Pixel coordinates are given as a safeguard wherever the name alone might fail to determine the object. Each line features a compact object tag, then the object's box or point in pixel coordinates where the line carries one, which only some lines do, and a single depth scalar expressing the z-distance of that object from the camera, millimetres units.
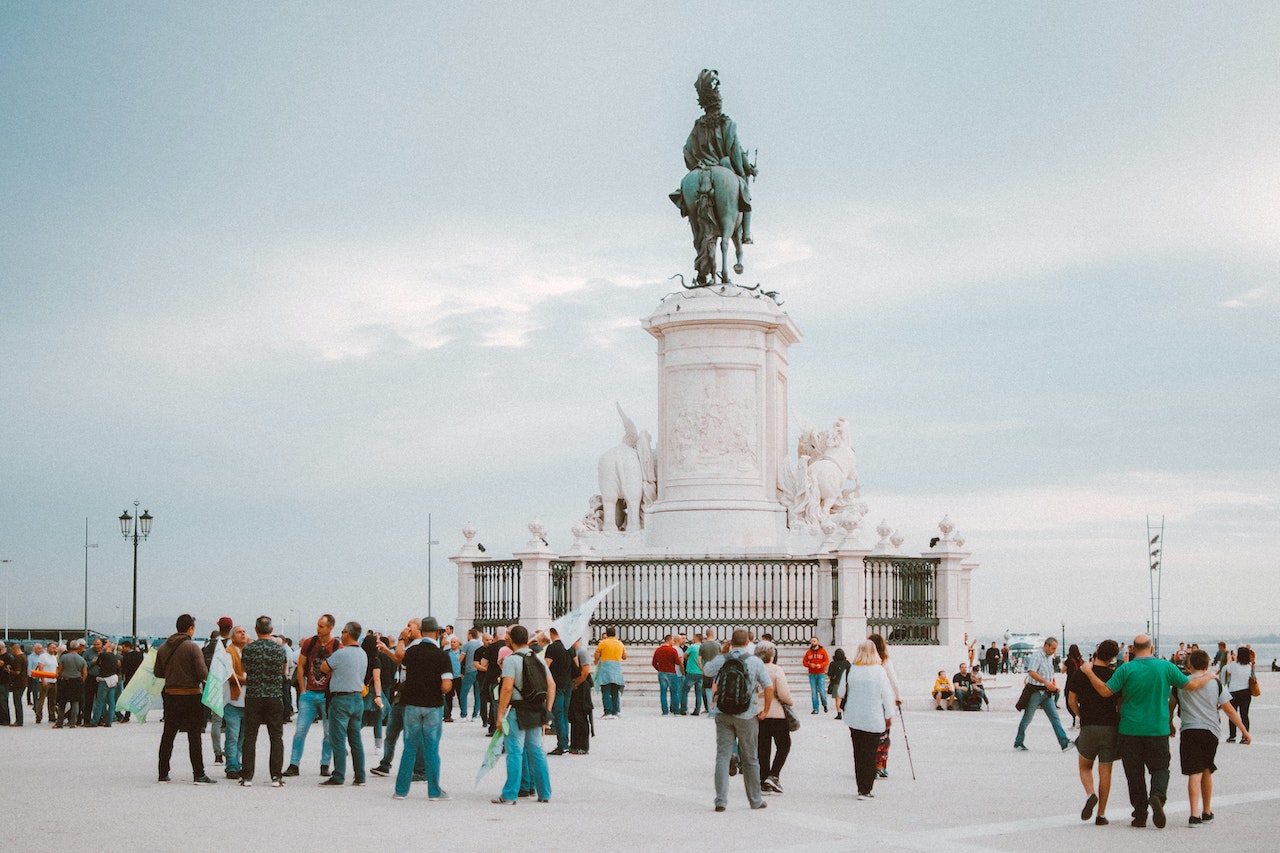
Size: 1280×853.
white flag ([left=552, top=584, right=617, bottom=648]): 17406
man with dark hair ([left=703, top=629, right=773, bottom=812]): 12898
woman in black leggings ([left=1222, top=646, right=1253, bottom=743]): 20469
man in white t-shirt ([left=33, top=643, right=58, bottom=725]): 25877
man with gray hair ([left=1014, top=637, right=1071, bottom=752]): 18562
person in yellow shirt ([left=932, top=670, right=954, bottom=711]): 26439
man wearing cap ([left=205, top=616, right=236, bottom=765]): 16203
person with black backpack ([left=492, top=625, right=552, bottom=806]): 13117
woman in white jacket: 13656
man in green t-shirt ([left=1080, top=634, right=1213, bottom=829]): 12078
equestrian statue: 33438
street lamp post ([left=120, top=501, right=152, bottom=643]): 38562
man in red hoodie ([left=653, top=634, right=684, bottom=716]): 24922
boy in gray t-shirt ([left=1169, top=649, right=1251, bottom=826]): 12180
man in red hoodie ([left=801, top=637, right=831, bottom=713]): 24812
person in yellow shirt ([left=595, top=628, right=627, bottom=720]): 24078
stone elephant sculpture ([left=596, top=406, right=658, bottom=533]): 33125
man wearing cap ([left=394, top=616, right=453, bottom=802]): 13555
